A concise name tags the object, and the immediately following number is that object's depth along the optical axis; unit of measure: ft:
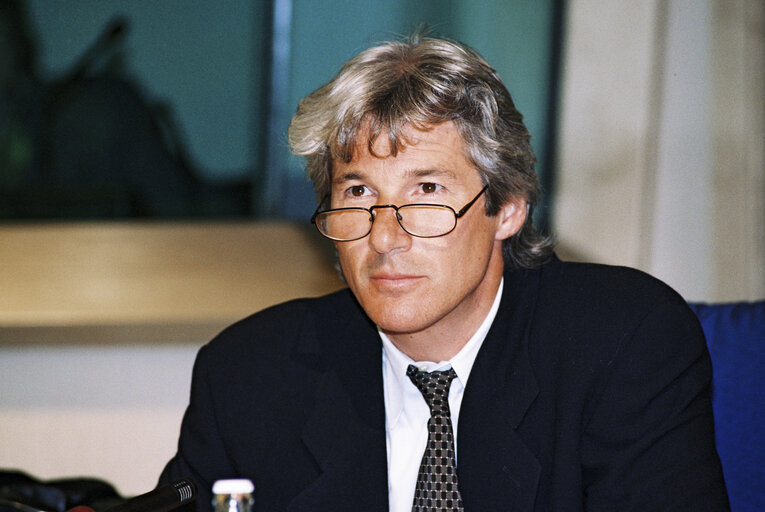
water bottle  6.70
